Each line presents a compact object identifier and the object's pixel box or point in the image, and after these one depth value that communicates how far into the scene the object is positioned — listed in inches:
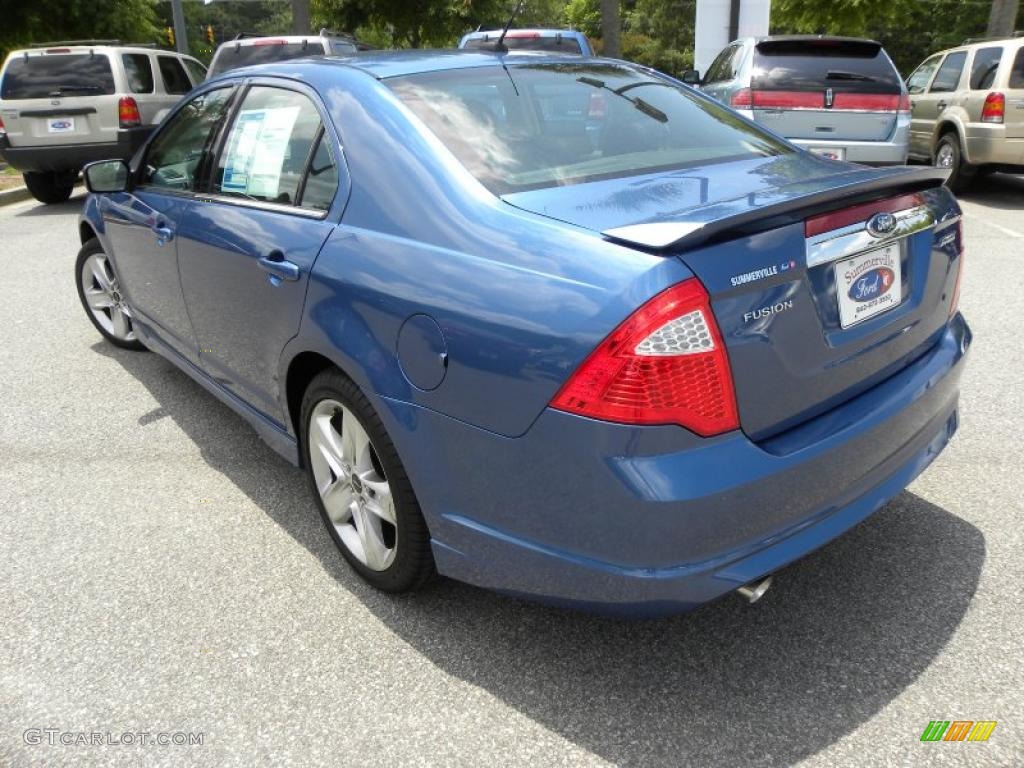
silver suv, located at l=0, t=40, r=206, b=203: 438.0
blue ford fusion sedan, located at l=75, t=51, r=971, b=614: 77.5
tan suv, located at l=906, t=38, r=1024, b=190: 367.6
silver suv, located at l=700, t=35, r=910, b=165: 323.3
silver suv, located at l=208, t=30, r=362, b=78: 464.4
